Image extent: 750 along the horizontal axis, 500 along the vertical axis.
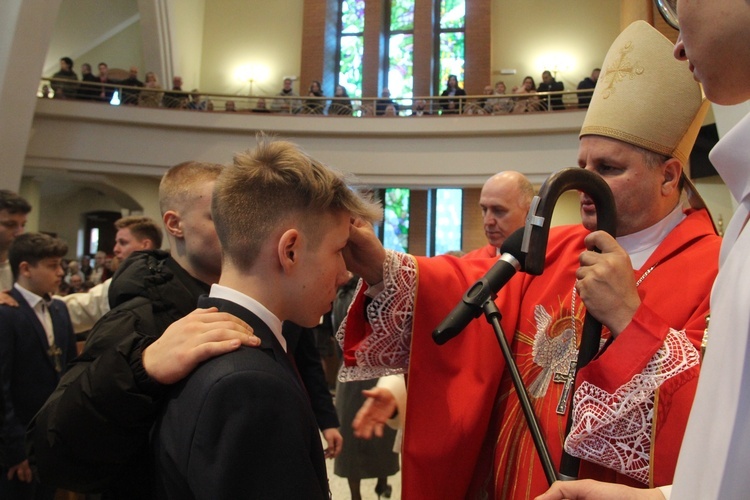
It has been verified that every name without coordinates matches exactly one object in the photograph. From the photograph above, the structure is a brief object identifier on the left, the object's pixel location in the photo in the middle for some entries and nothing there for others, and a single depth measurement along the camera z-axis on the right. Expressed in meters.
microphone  1.16
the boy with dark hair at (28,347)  2.70
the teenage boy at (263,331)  0.97
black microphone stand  1.12
